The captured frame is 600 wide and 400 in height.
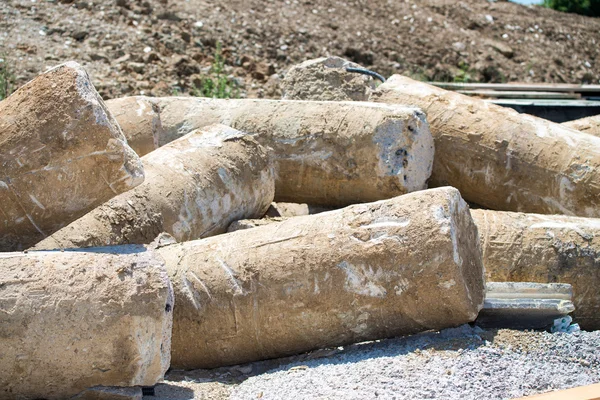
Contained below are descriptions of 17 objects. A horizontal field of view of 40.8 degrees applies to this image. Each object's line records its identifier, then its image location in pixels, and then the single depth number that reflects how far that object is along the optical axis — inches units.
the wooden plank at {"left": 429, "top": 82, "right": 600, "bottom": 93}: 378.0
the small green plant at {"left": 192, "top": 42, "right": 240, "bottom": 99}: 399.9
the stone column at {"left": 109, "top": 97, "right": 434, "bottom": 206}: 219.9
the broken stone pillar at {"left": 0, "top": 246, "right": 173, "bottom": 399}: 138.5
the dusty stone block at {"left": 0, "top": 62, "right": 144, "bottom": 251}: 154.7
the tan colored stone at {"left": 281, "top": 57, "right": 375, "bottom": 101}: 269.3
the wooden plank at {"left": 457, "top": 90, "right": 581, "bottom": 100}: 361.7
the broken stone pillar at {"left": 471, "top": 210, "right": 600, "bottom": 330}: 186.2
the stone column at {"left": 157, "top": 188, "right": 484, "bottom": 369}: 156.0
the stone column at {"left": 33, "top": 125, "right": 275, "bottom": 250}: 183.8
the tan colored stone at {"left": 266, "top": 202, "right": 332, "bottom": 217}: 240.2
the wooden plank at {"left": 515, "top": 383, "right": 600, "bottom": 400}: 122.3
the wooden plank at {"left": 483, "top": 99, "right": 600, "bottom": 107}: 331.0
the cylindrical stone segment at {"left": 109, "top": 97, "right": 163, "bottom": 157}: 234.4
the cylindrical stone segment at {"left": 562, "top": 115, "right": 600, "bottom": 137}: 261.4
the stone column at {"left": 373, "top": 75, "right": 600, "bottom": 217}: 222.1
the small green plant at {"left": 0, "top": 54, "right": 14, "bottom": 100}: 374.0
